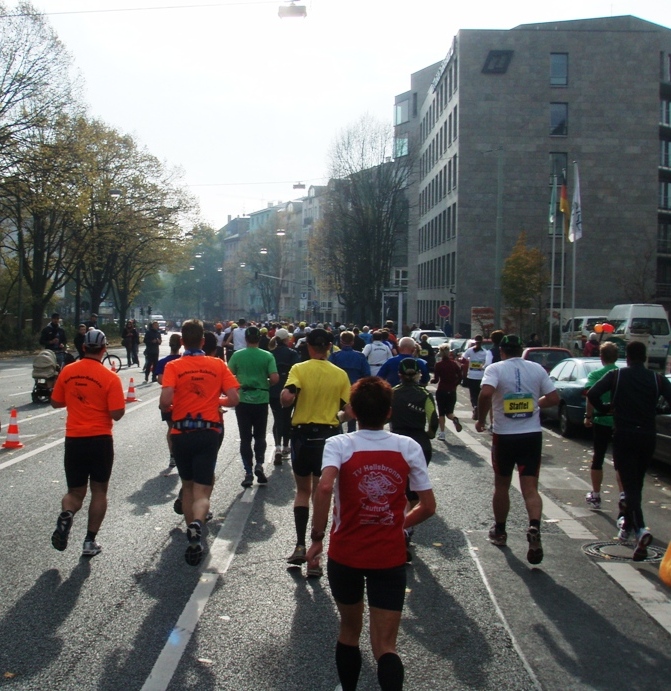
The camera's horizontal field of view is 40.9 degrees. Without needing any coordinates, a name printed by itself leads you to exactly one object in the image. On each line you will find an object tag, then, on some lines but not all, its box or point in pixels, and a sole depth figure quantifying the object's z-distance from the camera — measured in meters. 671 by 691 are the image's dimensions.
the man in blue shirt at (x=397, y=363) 9.13
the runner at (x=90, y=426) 6.84
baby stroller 20.28
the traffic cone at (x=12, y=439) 12.77
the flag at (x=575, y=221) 34.15
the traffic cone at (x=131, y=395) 20.75
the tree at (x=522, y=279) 37.12
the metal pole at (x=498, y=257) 32.66
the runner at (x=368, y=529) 3.79
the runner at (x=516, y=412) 7.11
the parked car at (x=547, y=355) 21.45
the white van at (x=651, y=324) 34.56
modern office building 51.62
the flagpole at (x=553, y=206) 40.06
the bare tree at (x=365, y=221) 60.41
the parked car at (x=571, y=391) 15.82
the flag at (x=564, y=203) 37.25
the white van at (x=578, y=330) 33.31
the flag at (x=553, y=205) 40.36
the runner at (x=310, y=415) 6.99
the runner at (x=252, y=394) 9.93
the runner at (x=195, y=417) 6.75
